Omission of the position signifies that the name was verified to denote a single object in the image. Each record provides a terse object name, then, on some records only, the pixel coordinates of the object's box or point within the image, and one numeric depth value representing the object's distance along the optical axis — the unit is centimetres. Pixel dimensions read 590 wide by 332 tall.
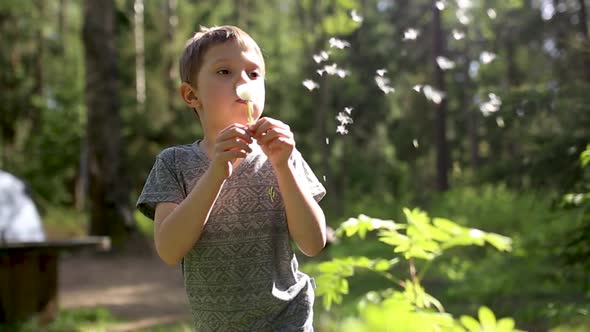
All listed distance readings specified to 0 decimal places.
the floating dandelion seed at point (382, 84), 245
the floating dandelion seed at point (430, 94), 272
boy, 194
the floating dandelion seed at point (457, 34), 288
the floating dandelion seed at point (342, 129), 215
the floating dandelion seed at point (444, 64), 302
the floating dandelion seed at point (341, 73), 243
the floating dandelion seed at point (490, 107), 381
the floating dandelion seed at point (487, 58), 336
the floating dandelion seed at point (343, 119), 215
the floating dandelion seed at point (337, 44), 238
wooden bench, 661
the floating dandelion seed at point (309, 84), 236
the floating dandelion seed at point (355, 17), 265
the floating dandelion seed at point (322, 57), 252
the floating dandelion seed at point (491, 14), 308
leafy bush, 213
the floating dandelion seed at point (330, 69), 238
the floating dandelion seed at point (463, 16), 307
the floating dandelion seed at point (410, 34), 268
